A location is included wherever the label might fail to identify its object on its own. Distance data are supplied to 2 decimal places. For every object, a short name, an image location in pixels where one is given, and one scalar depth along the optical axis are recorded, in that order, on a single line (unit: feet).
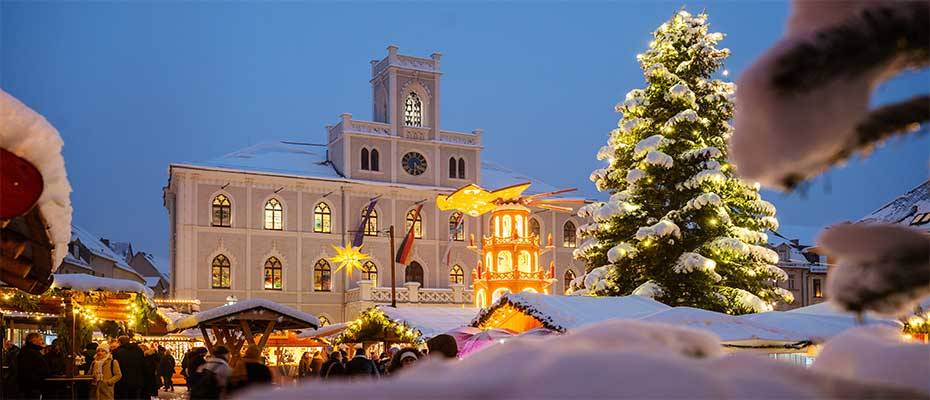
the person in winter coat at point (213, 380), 23.52
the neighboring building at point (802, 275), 166.50
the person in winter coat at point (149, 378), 48.94
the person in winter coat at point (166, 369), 84.43
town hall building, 134.72
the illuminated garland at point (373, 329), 76.28
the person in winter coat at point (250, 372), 25.66
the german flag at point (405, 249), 126.41
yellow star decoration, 120.67
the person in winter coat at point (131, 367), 45.50
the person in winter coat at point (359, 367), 40.91
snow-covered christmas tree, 65.57
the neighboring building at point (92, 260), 152.35
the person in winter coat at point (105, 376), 44.02
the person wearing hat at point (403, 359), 38.88
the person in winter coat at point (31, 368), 40.01
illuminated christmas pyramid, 97.86
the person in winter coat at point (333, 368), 46.42
